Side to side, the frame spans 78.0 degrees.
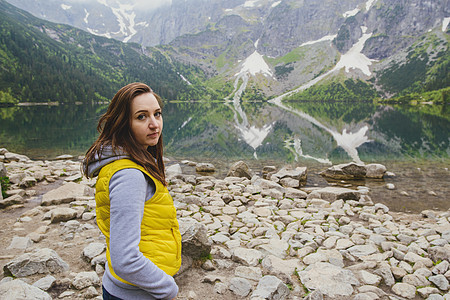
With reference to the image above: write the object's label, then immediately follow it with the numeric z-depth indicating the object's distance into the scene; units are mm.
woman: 2145
